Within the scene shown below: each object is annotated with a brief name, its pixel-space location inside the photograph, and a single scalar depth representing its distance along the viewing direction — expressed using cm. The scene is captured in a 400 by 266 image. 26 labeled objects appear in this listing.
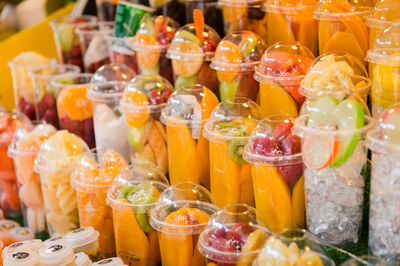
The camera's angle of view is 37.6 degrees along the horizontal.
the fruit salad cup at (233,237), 154
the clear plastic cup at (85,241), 201
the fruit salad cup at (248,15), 226
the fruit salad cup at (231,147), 187
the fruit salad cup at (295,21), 205
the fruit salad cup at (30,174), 257
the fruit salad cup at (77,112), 262
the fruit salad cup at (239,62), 208
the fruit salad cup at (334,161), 147
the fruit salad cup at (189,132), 204
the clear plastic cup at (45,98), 293
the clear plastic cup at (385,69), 155
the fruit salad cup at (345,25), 188
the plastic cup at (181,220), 176
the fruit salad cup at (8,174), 273
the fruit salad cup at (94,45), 302
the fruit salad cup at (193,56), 226
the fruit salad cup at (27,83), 301
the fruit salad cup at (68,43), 313
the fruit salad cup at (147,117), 226
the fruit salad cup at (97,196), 215
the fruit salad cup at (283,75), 186
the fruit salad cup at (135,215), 194
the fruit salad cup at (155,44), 247
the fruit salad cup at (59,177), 233
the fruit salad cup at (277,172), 167
